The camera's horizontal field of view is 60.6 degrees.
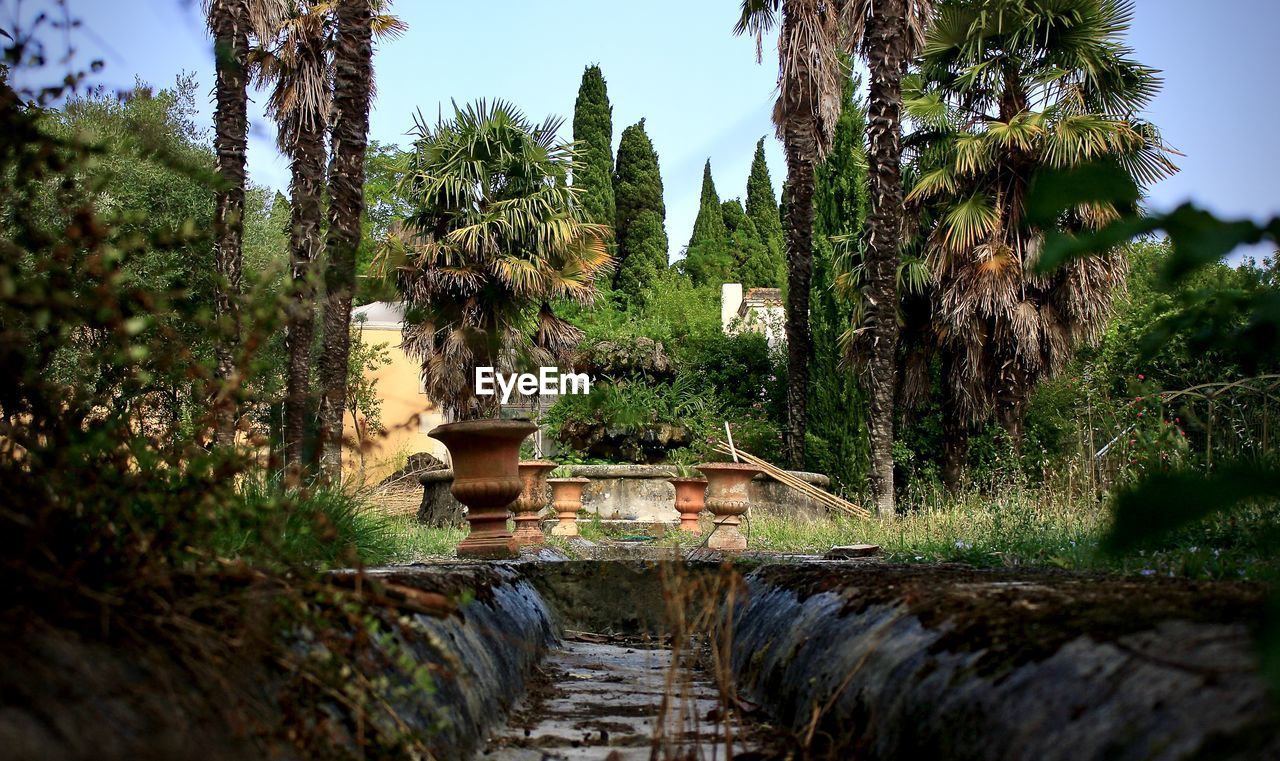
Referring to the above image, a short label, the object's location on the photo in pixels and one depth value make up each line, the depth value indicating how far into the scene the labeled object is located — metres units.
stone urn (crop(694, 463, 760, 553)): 9.76
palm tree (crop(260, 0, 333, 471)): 16.50
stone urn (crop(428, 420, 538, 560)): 7.39
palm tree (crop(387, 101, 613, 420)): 19.06
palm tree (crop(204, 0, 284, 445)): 12.35
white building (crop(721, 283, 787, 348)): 23.45
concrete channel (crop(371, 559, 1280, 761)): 1.44
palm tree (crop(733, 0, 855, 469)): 17.31
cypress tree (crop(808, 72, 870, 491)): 17.09
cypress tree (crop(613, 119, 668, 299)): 33.22
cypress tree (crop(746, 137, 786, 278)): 38.41
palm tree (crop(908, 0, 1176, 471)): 16.03
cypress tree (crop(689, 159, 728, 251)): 39.03
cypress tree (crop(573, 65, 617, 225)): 31.95
